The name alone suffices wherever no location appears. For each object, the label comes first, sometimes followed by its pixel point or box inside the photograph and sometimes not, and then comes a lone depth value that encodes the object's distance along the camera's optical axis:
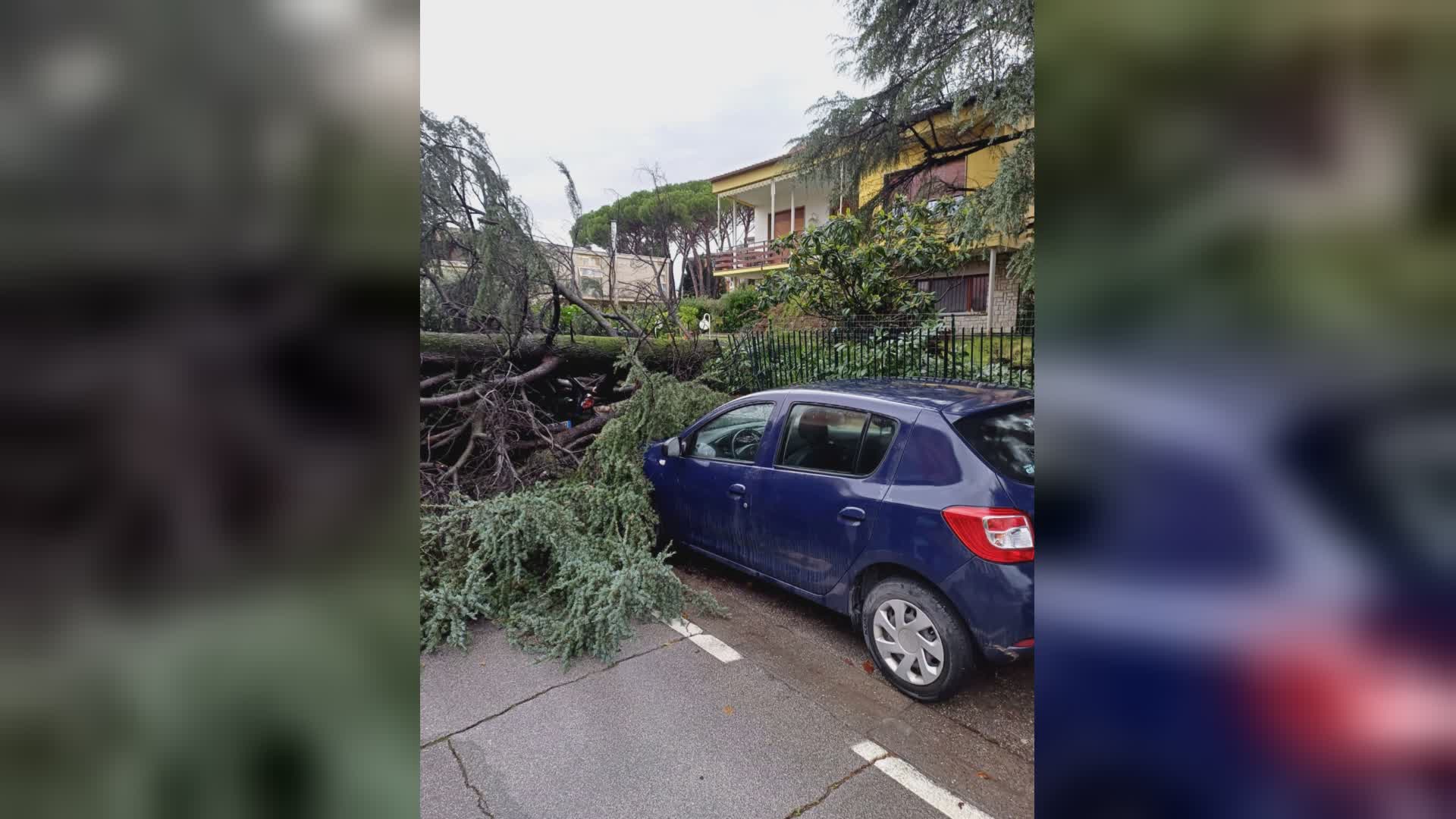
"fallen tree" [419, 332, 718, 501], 5.40
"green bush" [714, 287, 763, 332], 12.22
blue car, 2.76
